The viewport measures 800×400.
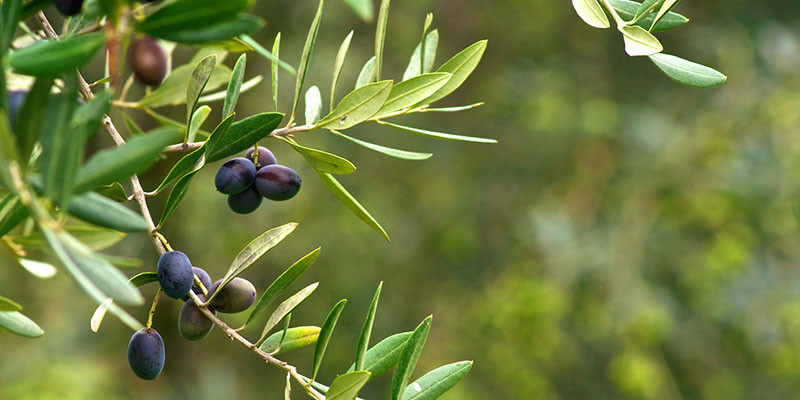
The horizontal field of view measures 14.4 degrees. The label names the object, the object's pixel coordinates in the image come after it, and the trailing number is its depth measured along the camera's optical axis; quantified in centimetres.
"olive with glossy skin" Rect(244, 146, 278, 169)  118
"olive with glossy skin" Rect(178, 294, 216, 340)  111
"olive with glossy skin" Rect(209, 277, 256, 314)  111
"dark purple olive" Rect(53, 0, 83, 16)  102
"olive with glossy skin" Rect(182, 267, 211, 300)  114
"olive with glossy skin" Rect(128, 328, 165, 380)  113
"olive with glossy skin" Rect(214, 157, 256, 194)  115
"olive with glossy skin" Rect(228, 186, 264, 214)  117
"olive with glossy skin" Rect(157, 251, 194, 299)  110
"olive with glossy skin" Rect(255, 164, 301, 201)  116
